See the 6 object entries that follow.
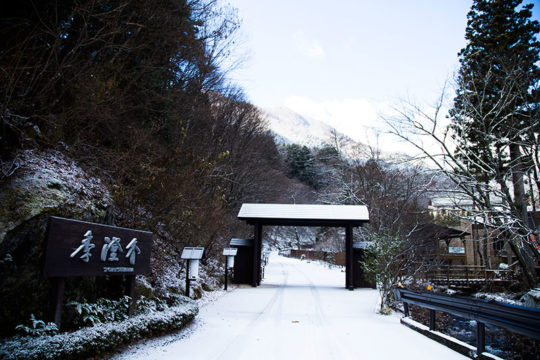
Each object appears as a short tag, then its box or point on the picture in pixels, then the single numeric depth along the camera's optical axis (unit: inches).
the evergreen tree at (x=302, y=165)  1893.5
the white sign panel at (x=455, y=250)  893.7
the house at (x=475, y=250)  952.3
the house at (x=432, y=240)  804.8
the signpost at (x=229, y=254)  505.0
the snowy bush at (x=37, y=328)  155.1
